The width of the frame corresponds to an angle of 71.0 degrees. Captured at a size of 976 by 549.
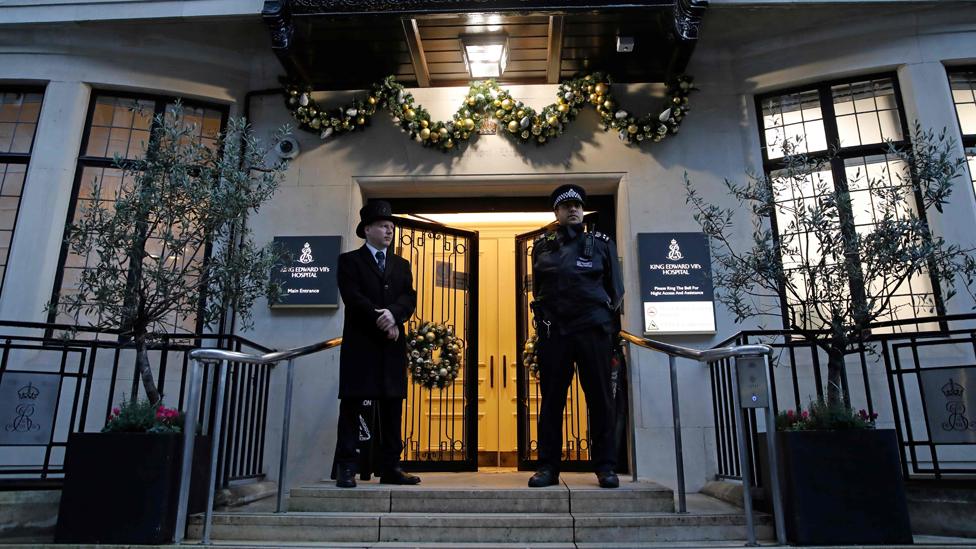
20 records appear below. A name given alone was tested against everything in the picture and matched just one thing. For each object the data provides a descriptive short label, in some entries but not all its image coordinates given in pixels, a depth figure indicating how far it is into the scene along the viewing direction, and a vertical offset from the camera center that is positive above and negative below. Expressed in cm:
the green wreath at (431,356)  609 +80
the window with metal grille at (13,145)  609 +268
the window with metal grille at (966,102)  584 +294
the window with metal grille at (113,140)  600 +277
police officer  423 +77
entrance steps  362 -37
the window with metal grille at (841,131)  595 +278
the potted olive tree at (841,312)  340 +77
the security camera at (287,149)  628 +266
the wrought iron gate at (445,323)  607 +106
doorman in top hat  434 +66
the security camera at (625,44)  566 +326
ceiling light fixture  574 +330
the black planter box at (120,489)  347 -21
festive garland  611 +291
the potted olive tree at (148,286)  351 +101
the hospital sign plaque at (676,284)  572 +135
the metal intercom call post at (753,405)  342 +21
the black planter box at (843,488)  338 -19
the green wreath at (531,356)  614 +80
